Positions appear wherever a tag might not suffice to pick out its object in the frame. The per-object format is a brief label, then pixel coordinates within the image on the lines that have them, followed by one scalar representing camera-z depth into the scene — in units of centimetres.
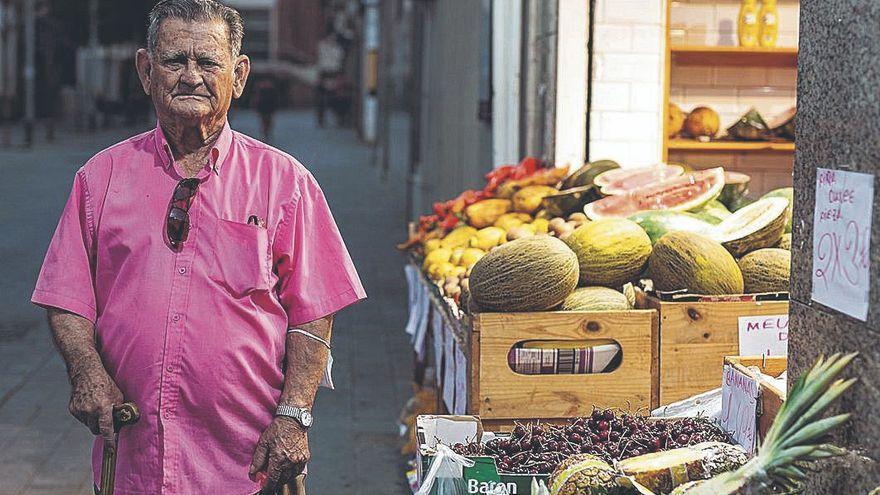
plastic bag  301
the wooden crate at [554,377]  440
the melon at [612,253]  480
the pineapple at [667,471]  291
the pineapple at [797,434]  235
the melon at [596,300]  454
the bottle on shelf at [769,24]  767
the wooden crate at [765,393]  309
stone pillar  248
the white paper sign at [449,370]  511
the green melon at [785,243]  491
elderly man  312
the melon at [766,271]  462
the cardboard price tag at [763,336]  421
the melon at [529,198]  620
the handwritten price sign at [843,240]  247
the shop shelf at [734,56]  758
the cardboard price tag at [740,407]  324
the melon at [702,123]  766
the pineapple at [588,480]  276
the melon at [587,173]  614
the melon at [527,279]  443
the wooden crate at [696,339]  447
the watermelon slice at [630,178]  585
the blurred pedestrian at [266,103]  3309
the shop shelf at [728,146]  756
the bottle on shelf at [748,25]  768
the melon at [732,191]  597
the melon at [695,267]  449
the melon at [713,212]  545
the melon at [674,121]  755
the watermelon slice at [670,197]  565
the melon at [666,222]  512
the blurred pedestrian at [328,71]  5066
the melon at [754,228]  480
